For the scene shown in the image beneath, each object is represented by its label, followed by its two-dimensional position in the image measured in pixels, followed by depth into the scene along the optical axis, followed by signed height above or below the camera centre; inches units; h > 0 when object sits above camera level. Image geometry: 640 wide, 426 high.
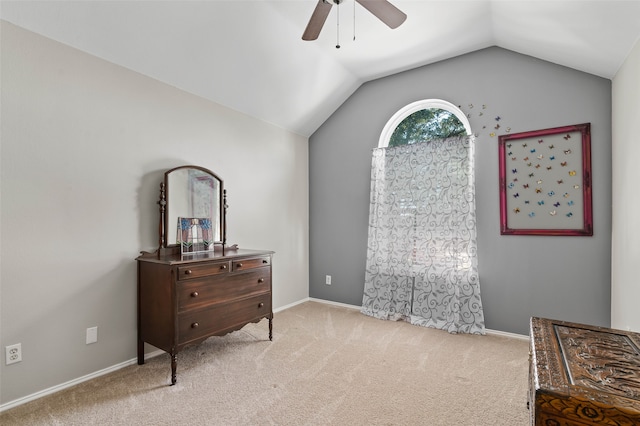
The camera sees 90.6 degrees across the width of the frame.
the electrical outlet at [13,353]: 77.4 -34.1
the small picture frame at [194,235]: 111.0 -7.2
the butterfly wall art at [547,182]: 111.7 +12.6
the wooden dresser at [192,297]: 91.4 -25.8
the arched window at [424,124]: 143.4 +43.7
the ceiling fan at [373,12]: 80.0 +53.3
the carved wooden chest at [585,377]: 39.0 -23.0
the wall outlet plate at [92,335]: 91.9 -35.0
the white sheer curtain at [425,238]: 132.1 -10.2
